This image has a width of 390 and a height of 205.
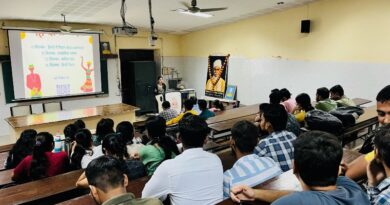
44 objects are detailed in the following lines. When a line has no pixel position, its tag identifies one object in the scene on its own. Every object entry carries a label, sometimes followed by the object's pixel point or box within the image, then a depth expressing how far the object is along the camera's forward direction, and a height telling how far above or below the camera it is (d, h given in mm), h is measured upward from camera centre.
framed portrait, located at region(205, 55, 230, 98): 7492 -65
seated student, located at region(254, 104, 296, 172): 1930 -503
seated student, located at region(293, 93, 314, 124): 3662 -456
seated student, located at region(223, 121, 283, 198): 1519 -549
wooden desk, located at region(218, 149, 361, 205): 1326 -592
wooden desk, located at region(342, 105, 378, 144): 3050 -653
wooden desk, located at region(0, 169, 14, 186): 2398 -938
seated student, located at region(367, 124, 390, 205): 1049 -457
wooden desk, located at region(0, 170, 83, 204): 1925 -879
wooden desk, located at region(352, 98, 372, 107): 4257 -506
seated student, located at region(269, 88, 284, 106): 3997 -388
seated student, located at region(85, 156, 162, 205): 1308 -523
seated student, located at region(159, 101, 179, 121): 4652 -697
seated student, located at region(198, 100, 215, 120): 4365 -622
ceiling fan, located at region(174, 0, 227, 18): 3752 +944
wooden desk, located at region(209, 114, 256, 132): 3377 -691
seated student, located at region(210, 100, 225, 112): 5138 -688
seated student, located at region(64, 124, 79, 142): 3359 -715
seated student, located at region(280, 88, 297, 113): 4408 -488
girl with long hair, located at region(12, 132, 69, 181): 2299 -767
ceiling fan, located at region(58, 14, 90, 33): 5383 +1003
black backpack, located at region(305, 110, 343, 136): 2742 -540
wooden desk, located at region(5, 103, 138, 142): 4359 -745
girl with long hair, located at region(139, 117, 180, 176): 2209 -626
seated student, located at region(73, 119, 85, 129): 3619 -666
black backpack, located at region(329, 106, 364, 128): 3008 -510
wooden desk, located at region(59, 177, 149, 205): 1740 -809
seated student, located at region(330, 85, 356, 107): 3967 -378
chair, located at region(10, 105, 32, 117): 5766 -725
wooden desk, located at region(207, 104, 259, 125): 3927 -670
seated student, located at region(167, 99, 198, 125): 4250 -545
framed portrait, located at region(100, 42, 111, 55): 7312 +790
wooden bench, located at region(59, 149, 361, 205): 1377 -644
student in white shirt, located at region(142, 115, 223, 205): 1463 -598
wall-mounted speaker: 5250 +923
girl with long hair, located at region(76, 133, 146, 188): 2145 -633
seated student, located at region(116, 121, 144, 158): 2552 -593
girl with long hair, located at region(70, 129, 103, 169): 2633 -735
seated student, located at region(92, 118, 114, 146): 2906 -585
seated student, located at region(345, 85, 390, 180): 1455 -344
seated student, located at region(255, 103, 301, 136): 2905 -594
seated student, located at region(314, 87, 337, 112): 3703 -437
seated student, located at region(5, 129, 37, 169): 2750 -739
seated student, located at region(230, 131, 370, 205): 858 -368
